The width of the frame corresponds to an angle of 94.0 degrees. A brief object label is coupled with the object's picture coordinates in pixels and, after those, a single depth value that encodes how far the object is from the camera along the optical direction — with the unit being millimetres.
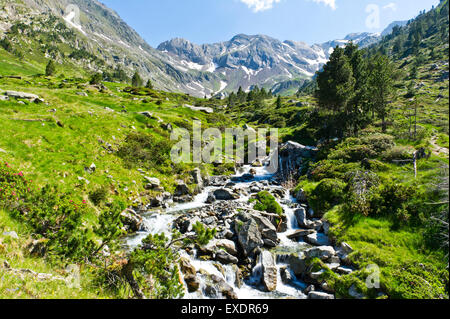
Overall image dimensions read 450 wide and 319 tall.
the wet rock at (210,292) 12327
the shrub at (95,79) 85656
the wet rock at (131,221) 19359
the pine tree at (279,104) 110625
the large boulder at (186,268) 12859
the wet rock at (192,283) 12314
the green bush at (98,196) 19516
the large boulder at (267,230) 18531
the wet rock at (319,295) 12485
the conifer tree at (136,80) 133000
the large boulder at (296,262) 15214
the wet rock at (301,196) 27281
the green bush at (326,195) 23125
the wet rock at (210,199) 27908
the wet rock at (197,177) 32906
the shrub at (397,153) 25447
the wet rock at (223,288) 12586
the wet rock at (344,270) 13945
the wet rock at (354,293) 12288
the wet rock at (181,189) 29562
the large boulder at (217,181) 36294
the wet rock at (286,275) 14609
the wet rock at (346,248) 15844
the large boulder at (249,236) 17156
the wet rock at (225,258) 15297
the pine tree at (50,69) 101000
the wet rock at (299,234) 19878
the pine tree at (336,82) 41794
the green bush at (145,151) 30128
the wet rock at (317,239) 18500
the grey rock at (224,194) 28938
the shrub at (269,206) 23509
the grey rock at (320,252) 15484
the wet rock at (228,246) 16484
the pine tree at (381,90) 37969
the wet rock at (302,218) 21750
